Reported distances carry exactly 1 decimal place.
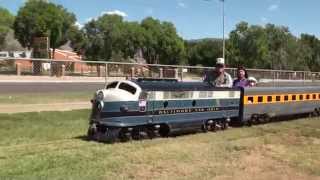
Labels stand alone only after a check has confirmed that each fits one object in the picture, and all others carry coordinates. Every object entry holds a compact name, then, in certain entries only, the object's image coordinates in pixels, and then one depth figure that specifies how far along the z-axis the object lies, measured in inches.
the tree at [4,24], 2250.3
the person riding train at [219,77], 418.5
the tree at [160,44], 2253.5
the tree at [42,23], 1855.0
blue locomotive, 326.5
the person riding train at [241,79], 450.4
